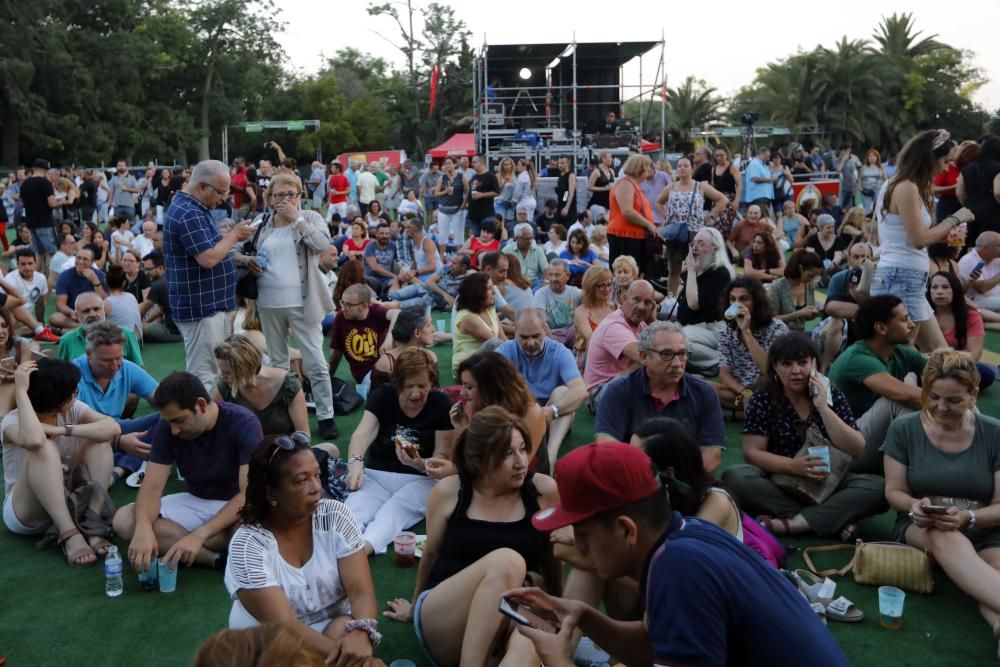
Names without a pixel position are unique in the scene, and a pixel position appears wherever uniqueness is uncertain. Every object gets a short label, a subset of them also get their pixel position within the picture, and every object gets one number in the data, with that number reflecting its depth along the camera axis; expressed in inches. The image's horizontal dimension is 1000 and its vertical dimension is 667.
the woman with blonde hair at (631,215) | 365.1
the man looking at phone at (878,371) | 200.8
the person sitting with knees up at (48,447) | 188.2
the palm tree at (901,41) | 2065.7
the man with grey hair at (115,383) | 221.9
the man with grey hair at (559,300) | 323.6
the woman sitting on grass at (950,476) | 157.6
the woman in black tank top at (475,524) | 136.3
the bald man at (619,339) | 246.8
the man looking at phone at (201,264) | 233.9
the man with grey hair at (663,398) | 179.6
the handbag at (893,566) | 165.5
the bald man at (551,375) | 228.7
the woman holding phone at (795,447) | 185.3
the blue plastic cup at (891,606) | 153.9
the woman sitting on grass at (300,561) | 127.6
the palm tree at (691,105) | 2101.4
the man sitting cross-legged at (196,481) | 175.8
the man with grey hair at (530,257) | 411.5
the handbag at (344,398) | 284.7
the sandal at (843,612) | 156.6
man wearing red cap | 76.2
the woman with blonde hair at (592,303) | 289.9
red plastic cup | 182.1
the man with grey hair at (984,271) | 341.4
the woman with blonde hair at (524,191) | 600.0
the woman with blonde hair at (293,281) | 250.7
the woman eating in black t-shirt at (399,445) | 193.9
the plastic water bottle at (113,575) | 171.2
